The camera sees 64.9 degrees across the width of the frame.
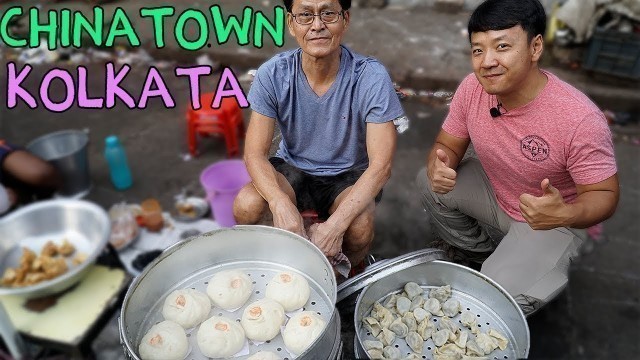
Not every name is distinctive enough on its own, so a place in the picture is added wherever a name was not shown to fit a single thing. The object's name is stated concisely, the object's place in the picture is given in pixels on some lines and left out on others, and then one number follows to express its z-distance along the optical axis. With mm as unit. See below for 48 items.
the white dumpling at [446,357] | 1689
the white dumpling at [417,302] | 1876
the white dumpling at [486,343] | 1714
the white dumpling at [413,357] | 1689
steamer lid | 1823
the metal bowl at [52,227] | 2781
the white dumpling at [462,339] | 1729
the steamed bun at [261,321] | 1626
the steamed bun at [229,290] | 1738
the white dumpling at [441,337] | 1754
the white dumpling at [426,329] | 1792
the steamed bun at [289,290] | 1720
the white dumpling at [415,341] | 1738
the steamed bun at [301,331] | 1568
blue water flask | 3805
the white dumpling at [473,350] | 1713
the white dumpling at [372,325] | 1780
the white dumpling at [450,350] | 1711
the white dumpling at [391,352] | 1696
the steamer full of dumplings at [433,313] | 1718
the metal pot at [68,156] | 3678
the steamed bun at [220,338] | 1563
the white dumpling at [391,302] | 1901
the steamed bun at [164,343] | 1518
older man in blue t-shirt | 2137
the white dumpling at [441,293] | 1903
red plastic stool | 4082
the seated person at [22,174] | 3359
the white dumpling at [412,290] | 1915
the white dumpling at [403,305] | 1859
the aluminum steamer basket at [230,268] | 1619
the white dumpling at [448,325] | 1804
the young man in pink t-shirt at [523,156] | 1920
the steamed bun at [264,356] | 1537
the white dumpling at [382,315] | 1804
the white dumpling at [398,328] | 1783
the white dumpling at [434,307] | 1862
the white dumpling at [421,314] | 1830
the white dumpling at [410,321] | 1823
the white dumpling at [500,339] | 1726
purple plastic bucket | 3273
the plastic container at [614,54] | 4484
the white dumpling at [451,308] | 1860
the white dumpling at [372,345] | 1674
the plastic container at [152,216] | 3459
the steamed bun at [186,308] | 1668
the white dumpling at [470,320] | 1794
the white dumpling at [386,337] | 1746
